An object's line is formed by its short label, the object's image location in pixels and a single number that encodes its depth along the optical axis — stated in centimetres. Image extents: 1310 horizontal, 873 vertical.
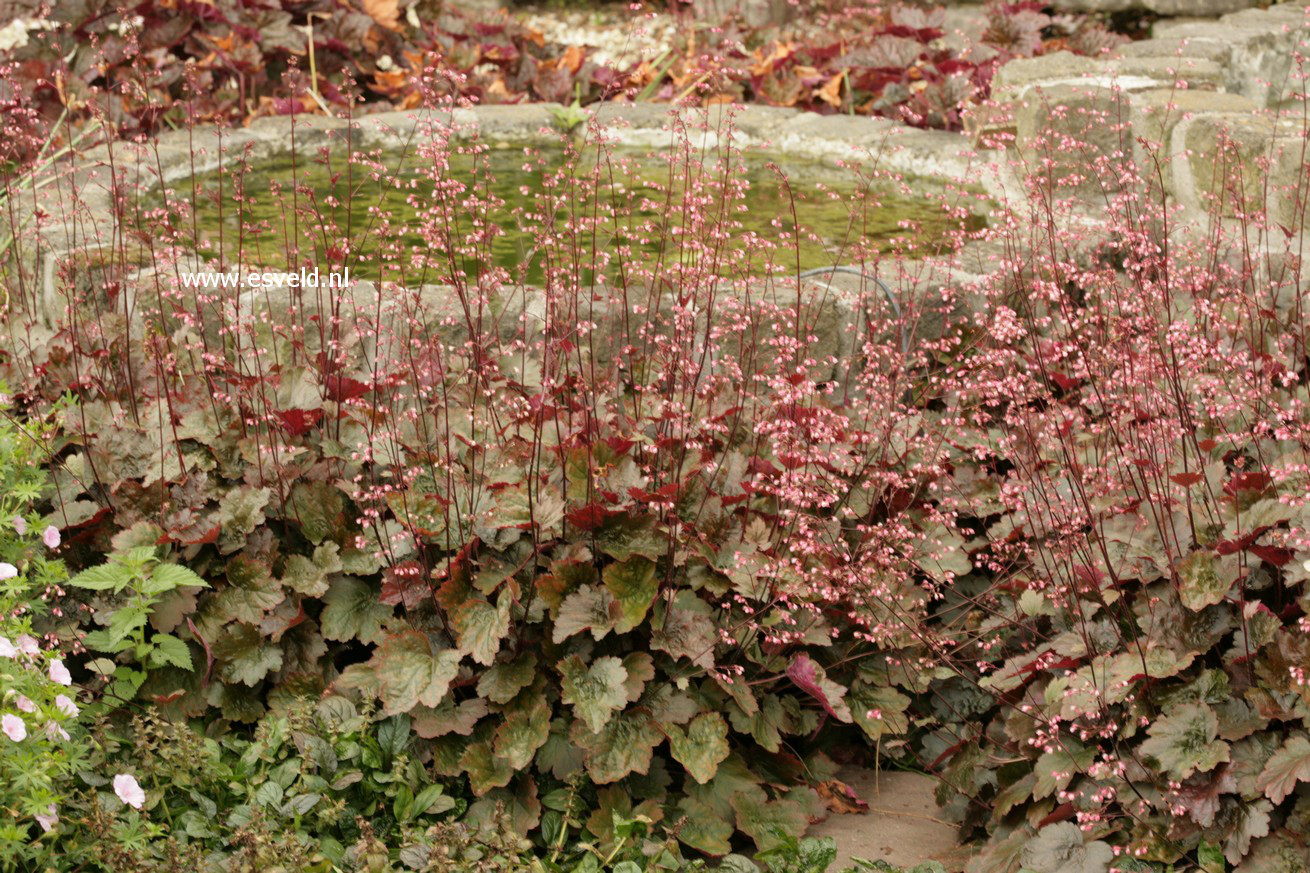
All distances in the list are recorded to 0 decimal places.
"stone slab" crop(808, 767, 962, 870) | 322
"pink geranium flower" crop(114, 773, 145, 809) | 265
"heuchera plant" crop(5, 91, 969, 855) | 314
